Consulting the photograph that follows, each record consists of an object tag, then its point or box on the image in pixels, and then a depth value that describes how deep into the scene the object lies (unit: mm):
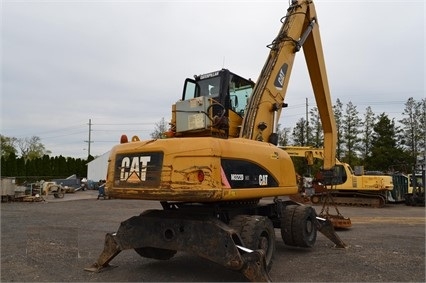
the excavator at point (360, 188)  21031
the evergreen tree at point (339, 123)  41312
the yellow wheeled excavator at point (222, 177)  5785
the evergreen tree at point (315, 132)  41406
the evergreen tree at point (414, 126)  40991
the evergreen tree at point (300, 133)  43672
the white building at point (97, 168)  50000
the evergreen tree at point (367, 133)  41688
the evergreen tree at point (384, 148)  39250
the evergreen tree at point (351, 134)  40969
